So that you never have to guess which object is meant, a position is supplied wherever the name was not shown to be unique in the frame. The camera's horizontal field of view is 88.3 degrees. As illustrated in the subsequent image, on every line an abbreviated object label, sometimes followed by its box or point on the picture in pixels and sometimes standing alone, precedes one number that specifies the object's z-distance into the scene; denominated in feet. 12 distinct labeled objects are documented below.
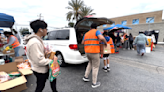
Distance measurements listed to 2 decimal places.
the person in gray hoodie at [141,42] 18.05
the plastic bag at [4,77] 7.41
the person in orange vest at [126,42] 28.27
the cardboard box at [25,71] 8.96
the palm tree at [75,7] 52.60
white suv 10.51
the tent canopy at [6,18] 9.18
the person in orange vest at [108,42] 10.02
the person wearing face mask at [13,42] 12.30
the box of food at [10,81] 6.84
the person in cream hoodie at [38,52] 4.45
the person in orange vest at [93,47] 7.51
